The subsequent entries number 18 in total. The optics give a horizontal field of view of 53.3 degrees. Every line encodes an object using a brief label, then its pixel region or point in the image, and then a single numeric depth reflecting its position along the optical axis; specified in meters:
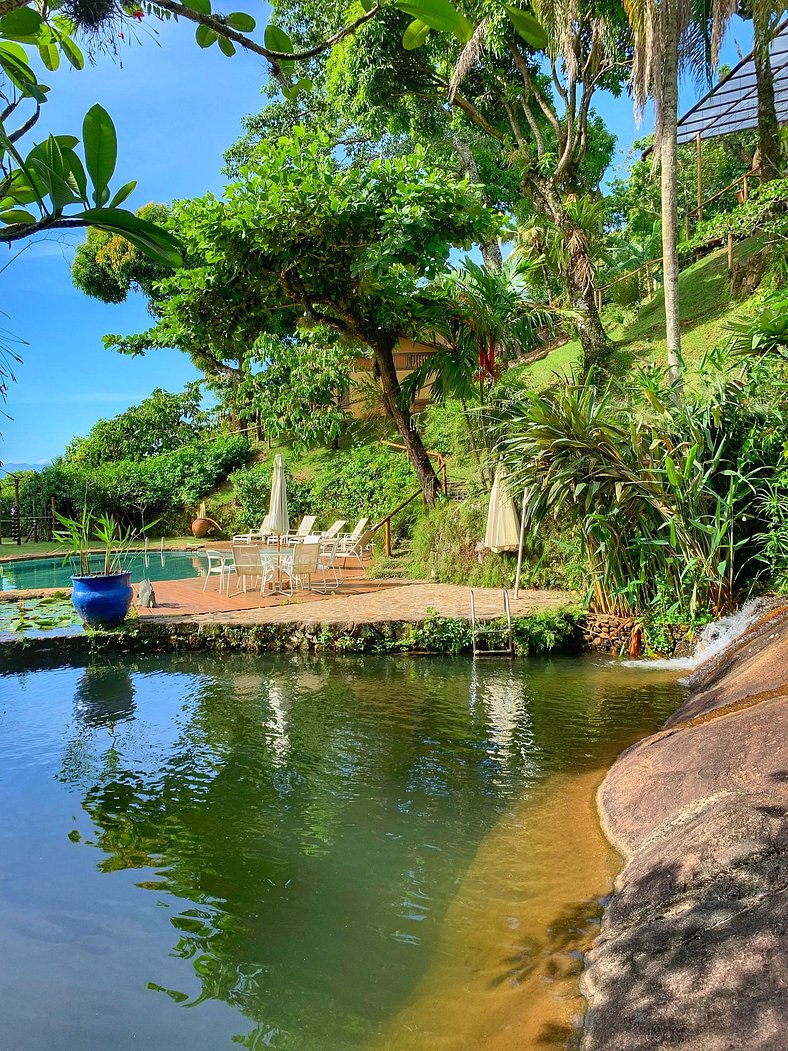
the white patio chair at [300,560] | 12.26
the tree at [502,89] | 16.30
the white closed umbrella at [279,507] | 15.40
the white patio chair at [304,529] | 16.42
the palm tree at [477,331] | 13.36
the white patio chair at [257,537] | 16.55
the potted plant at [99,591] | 9.54
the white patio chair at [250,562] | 12.20
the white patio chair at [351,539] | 14.88
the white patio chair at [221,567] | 12.89
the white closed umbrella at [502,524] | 11.18
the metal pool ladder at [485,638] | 9.27
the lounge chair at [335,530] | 16.53
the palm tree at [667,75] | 12.32
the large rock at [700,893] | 2.55
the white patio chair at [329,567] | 13.43
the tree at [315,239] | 11.84
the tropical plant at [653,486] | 8.71
